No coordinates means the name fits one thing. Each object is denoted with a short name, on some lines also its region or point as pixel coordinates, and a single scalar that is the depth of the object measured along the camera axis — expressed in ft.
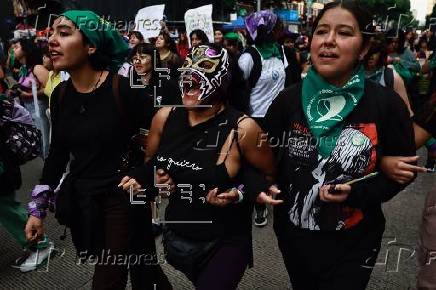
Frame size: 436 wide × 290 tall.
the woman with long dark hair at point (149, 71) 14.85
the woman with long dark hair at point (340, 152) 6.95
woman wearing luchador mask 7.55
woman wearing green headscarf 8.70
